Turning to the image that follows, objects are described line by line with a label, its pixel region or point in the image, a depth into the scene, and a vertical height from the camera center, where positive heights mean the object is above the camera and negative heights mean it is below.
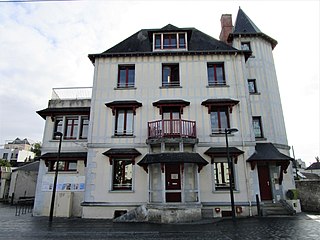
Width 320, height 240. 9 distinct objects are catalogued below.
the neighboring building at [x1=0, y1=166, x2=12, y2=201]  31.42 +0.27
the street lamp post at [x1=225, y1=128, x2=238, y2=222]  11.80 -0.74
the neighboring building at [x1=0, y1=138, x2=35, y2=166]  78.07 +11.18
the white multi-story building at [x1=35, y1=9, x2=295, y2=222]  13.92 +3.83
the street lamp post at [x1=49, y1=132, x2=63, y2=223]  12.79 -1.19
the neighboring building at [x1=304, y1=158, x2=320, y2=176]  54.00 +4.03
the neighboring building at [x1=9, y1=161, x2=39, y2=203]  28.14 +0.36
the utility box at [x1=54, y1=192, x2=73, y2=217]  14.96 -1.20
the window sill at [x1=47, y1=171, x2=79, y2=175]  16.20 +0.97
